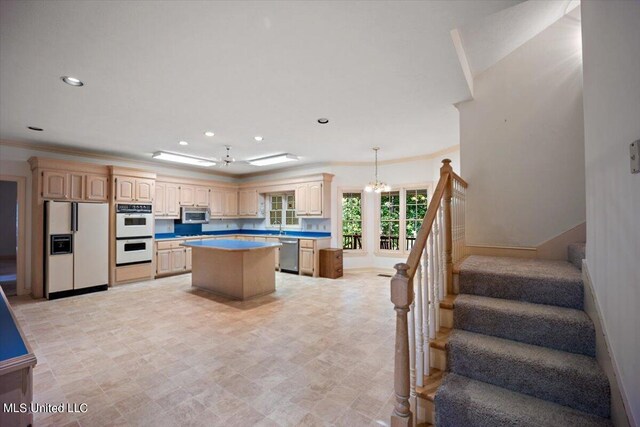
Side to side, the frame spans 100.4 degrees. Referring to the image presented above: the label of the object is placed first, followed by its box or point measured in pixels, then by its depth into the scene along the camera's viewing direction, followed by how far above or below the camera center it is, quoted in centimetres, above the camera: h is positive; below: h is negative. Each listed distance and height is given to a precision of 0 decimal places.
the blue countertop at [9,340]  131 -66
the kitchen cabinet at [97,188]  510 +61
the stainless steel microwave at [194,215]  683 +8
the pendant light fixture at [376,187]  550 +62
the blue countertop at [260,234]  665 -44
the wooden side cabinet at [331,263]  606 -105
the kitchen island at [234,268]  445 -89
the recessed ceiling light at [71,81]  256 +135
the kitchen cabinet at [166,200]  630 +43
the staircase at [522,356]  139 -82
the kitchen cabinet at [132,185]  540 +71
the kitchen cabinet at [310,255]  623 -90
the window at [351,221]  681 -10
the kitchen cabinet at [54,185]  464 +61
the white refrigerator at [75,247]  457 -52
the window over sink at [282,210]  755 +22
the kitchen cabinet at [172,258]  609 -95
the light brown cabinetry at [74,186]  468 +61
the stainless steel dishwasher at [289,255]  652 -94
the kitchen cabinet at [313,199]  641 +45
